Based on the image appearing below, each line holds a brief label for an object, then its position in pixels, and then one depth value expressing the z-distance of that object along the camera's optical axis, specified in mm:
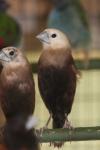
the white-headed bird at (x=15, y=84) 1367
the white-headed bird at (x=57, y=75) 1388
